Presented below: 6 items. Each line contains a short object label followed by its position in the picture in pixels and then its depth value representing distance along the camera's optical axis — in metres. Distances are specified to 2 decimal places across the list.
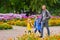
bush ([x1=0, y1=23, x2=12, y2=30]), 18.83
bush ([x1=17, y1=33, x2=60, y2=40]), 9.05
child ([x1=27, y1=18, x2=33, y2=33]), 13.95
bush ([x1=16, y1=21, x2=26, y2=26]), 22.75
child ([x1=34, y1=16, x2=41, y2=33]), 13.52
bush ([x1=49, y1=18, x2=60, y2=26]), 23.13
